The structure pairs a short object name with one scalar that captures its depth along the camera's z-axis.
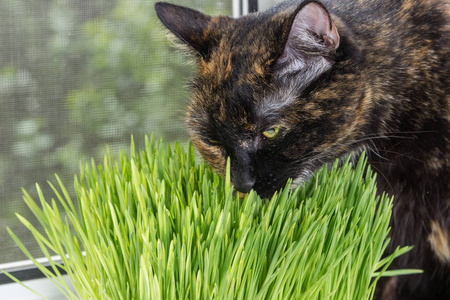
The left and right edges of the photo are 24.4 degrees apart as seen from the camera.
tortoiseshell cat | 0.70
